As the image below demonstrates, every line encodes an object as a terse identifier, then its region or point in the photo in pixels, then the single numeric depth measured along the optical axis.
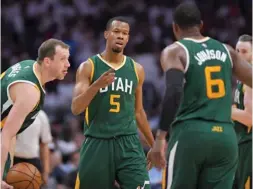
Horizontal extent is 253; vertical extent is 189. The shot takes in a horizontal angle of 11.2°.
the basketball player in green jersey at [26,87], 11.46
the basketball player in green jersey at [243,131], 14.65
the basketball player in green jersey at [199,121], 11.10
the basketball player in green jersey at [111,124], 13.33
